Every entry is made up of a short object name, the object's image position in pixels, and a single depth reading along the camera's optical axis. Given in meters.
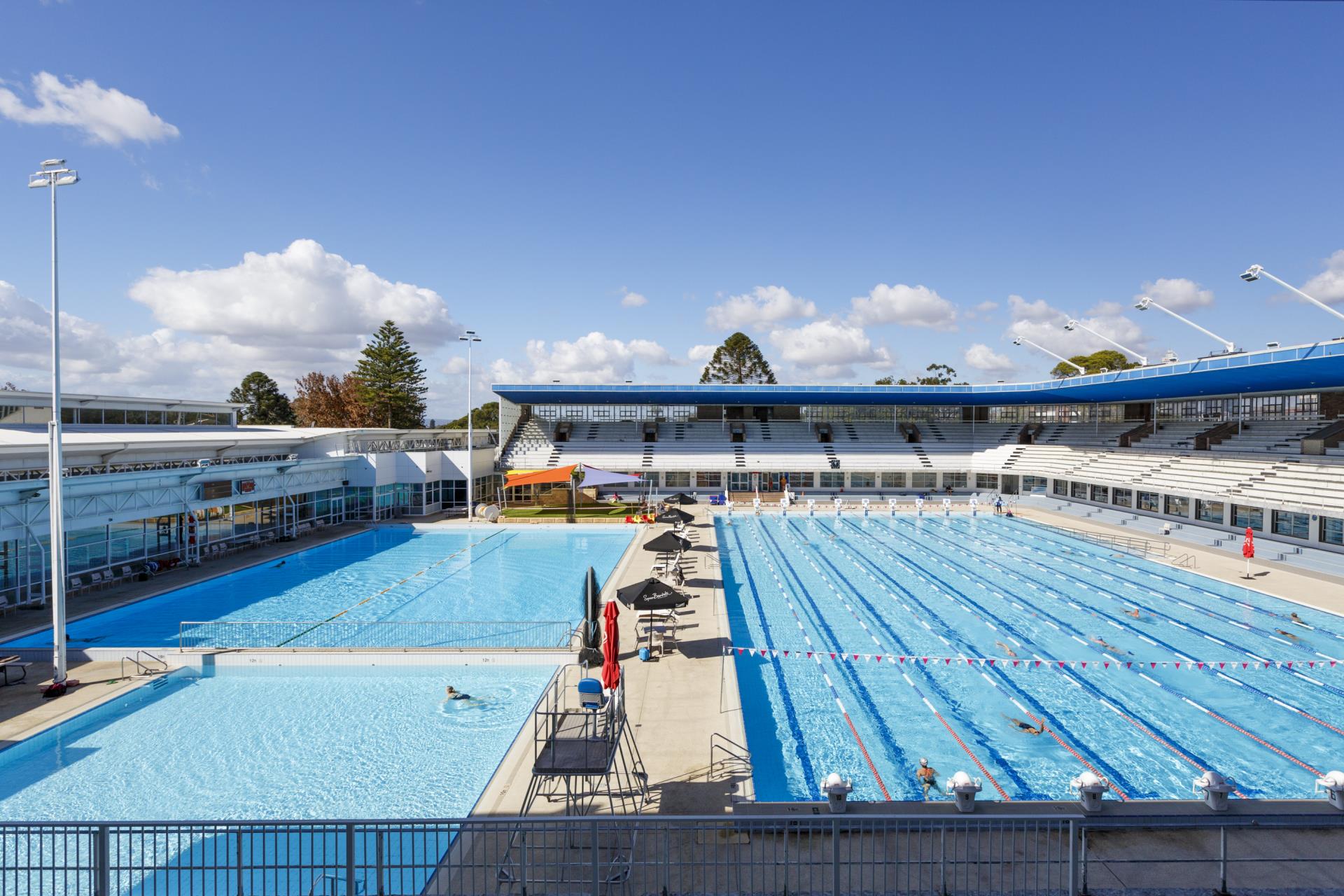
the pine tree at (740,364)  78.19
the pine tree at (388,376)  58.28
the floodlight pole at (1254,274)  20.36
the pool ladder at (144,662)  12.60
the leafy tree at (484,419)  93.94
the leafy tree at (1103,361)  73.56
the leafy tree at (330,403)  60.22
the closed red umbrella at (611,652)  8.73
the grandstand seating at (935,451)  28.86
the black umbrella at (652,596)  12.34
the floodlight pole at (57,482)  11.27
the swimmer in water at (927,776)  8.62
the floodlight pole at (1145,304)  26.50
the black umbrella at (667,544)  17.57
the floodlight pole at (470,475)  31.44
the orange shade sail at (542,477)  33.19
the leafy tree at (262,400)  71.38
